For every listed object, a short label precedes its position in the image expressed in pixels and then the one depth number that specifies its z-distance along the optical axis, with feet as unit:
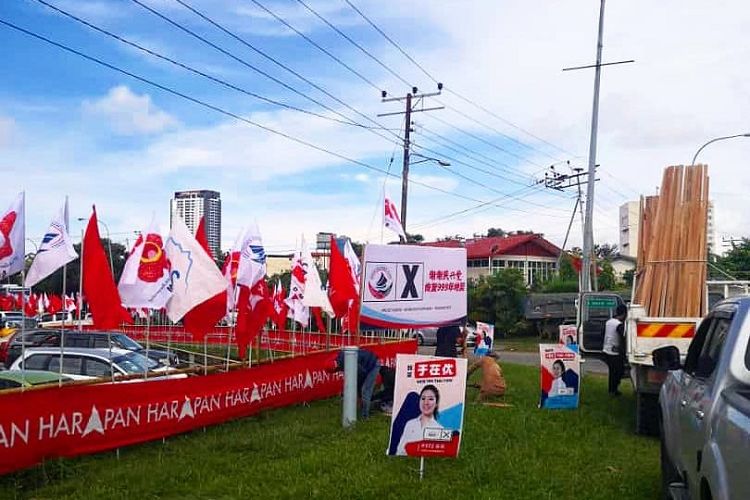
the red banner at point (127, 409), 26.09
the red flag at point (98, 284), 30.91
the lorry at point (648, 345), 31.86
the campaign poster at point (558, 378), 41.37
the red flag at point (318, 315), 58.90
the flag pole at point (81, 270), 30.50
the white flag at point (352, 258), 58.82
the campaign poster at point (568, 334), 57.38
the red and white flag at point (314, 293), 51.52
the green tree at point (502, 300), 143.64
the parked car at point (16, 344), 55.52
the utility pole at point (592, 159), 88.53
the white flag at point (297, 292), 60.85
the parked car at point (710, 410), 11.96
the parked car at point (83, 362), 39.99
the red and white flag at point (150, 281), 35.94
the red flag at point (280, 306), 65.90
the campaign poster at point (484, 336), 70.08
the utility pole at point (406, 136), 97.04
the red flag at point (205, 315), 35.19
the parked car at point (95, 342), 56.85
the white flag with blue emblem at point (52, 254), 32.48
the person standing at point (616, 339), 42.96
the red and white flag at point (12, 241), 31.63
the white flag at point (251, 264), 44.45
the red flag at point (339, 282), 45.88
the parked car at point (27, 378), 32.71
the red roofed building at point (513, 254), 206.28
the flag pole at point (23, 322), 28.05
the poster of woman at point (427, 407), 25.70
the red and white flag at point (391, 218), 49.60
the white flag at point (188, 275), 34.60
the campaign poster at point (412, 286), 33.17
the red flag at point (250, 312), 42.88
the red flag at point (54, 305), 101.87
